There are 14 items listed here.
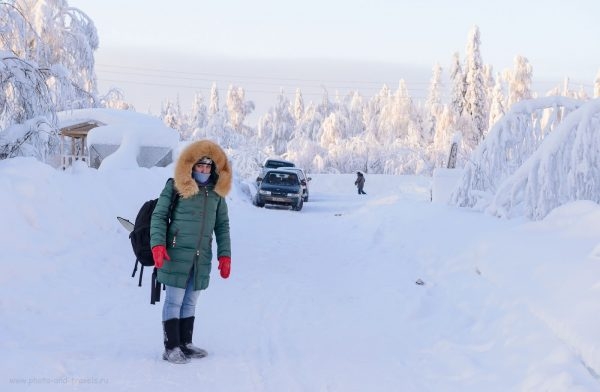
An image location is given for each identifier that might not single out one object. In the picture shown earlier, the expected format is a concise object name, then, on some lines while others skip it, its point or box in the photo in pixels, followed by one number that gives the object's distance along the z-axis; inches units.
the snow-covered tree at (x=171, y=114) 3139.5
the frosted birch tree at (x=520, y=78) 2348.7
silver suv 1360.7
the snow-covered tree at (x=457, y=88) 2121.1
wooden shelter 1040.2
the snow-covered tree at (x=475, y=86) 2075.5
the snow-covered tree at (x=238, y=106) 3558.1
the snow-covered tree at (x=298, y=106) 3831.2
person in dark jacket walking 1508.4
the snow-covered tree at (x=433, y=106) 2498.4
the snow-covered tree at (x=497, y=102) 2102.6
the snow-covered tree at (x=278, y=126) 3363.7
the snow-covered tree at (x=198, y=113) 3257.9
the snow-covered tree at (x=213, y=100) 3801.7
